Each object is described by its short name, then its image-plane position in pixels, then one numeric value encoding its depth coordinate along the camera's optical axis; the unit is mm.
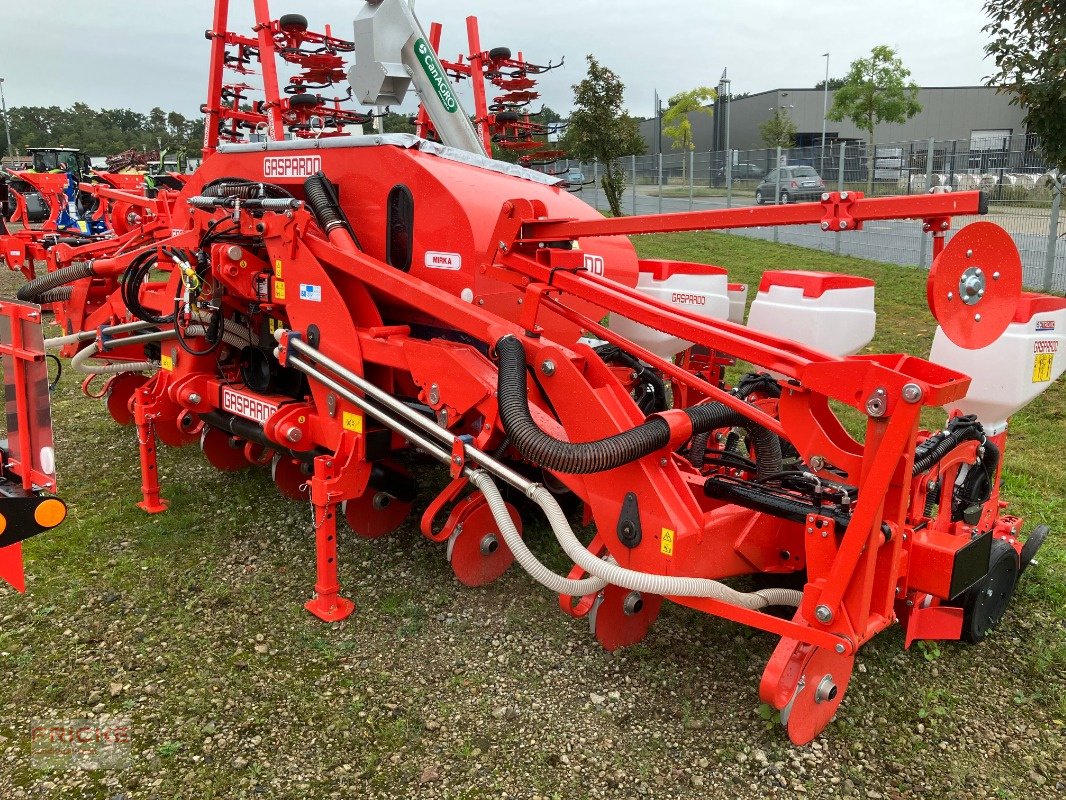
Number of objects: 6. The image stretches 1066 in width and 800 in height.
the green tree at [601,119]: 20312
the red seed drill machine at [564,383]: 2492
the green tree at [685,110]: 41344
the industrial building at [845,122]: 44844
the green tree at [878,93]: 33719
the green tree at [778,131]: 39156
